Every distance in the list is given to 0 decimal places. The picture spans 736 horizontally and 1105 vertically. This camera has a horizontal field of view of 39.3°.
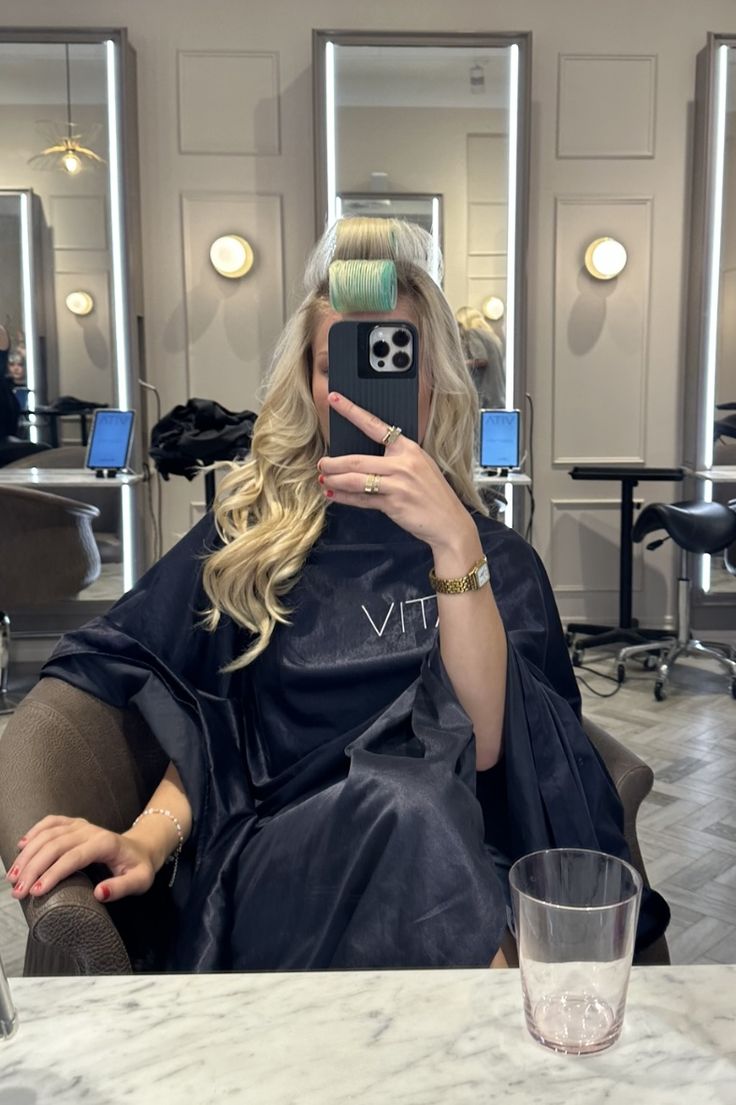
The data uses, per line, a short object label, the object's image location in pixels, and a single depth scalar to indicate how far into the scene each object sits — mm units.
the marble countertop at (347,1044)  591
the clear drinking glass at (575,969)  635
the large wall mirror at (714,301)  4102
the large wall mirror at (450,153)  4086
